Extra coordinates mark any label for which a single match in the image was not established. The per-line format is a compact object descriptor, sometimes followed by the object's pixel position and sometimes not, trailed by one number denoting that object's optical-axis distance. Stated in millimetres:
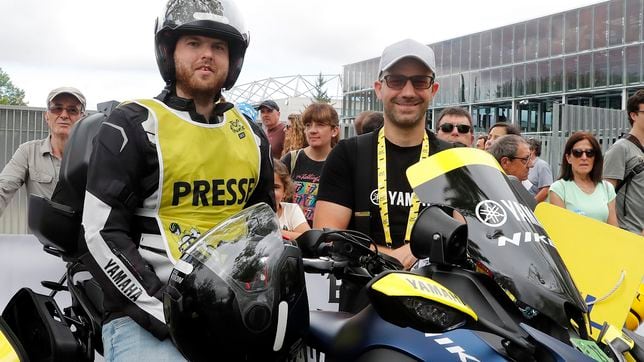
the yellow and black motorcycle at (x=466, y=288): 1661
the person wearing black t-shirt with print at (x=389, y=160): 3012
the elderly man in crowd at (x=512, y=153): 5840
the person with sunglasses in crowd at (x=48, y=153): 4930
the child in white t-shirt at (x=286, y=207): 5012
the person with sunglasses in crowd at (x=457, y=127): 5887
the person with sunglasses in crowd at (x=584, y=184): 5980
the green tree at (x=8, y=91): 55719
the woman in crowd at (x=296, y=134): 6820
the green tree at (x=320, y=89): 67044
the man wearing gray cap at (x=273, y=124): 7695
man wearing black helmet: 2344
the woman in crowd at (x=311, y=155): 5746
